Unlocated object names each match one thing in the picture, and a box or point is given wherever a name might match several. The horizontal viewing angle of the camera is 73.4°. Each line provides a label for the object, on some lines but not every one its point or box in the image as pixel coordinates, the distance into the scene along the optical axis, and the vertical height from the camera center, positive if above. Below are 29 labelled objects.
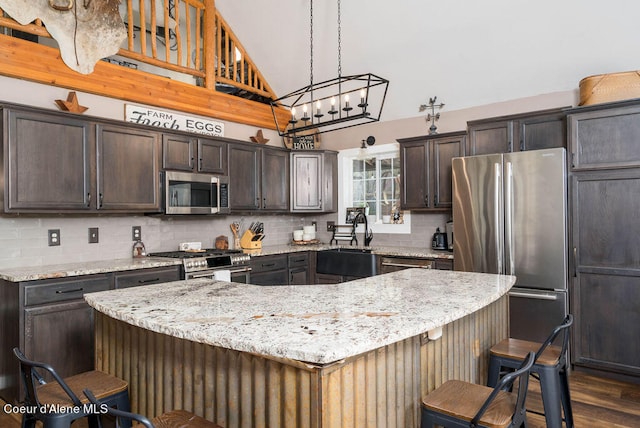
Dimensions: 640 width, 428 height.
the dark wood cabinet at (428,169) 4.56 +0.52
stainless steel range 3.91 -0.42
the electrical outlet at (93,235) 3.92 -0.13
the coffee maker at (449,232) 4.74 -0.19
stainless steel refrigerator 3.50 -0.13
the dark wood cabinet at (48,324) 2.91 -0.72
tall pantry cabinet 3.28 -0.17
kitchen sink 4.76 -0.52
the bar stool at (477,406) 1.42 -0.68
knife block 4.97 -0.27
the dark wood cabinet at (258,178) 4.86 +0.49
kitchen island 1.29 -0.48
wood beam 3.48 +1.33
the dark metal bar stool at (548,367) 1.93 -0.73
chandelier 5.18 +1.52
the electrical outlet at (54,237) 3.66 -0.13
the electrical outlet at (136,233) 4.24 -0.12
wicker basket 3.36 +1.01
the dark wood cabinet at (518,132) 3.82 +0.77
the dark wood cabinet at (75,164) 3.18 +0.47
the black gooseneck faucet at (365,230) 5.59 -0.17
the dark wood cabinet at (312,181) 5.55 +0.49
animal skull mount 3.57 +1.75
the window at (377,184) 5.50 +0.44
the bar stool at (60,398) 1.46 -0.66
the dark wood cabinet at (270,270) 4.63 -0.57
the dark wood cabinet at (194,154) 4.21 +0.68
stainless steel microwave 4.19 +0.27
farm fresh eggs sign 4.28 +1.07
